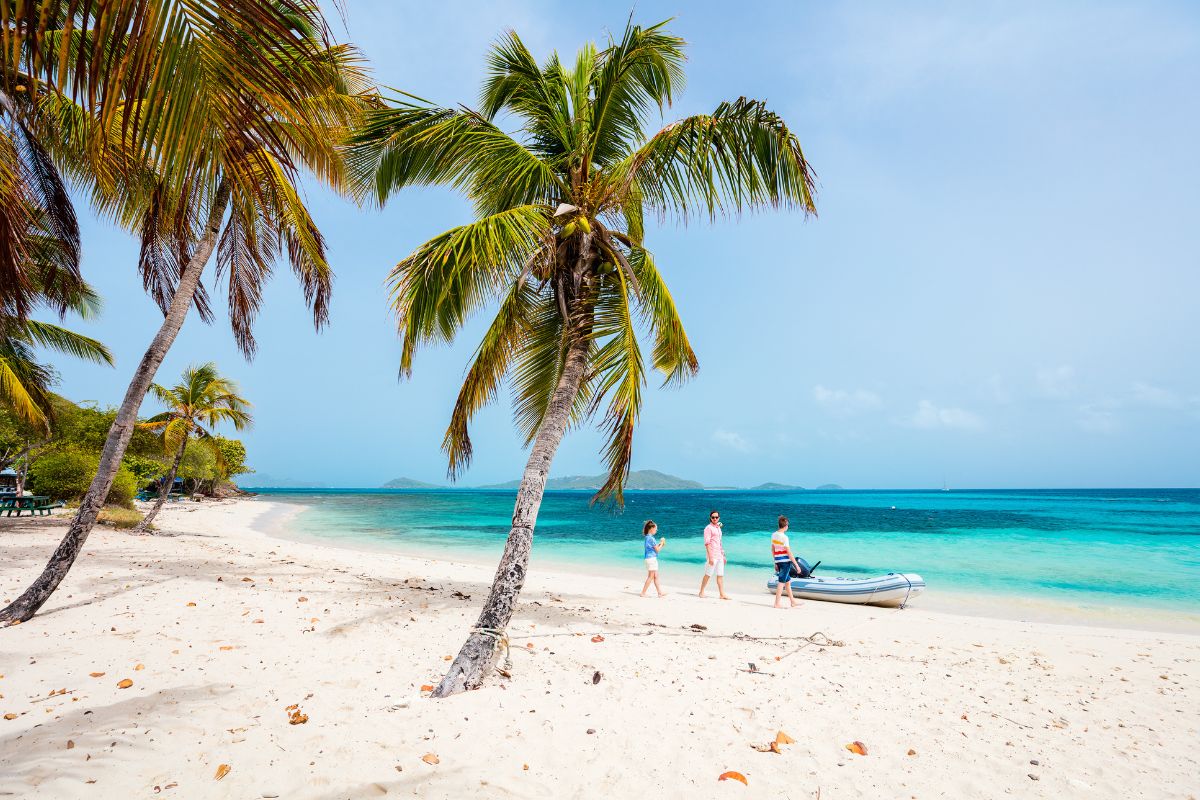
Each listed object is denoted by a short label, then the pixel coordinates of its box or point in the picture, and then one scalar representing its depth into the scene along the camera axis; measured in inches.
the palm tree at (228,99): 88.2
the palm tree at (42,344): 371.2
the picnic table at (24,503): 678.5
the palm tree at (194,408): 681.6
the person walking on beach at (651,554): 436.5
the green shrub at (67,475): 802.8
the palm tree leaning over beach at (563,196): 211.0
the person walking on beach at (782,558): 407.8
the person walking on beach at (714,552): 425.1
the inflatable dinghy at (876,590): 439.5
